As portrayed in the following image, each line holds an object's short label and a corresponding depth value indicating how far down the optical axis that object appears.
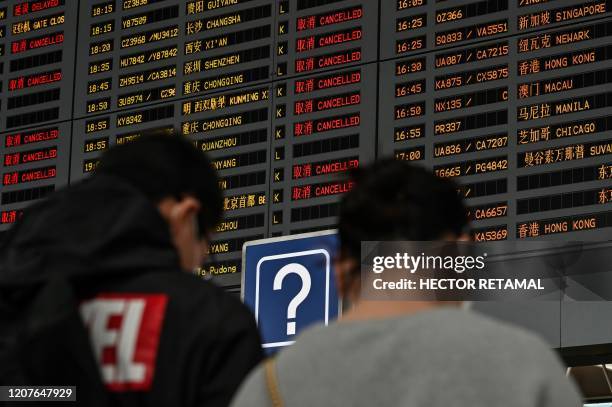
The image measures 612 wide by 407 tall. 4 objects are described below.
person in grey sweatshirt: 2.55
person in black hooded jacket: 2.97
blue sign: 7.30
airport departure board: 11.53
